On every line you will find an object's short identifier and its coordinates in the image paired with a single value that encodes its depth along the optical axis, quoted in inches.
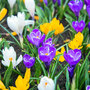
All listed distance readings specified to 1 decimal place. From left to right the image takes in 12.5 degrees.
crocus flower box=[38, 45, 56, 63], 39.7
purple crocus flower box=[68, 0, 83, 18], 50.4
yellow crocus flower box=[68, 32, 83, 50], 45.5
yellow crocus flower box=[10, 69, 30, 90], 39.5
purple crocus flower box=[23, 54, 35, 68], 42.5
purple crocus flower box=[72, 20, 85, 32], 48.1
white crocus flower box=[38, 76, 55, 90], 36.5
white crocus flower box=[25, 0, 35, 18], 51.4
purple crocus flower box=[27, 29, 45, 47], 43.2
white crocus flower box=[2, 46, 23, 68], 43.0
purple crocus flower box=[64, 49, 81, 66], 40.2
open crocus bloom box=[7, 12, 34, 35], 47.0
